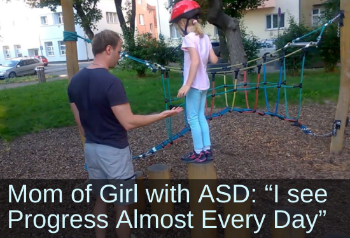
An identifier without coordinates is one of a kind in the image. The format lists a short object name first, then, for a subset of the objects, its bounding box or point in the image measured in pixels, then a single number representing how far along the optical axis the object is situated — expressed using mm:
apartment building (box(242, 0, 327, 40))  26422
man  2199
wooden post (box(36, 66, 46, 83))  15172
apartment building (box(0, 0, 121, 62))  39881
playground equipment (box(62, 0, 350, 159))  3549
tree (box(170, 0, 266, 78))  8305
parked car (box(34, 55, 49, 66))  32512
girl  3189
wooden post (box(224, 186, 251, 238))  2361
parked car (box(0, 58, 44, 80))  22656
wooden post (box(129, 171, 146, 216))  3088
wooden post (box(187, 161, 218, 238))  2564
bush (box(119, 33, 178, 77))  14375
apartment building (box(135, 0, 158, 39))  46875
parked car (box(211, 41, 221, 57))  21155
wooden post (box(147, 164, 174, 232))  2855
